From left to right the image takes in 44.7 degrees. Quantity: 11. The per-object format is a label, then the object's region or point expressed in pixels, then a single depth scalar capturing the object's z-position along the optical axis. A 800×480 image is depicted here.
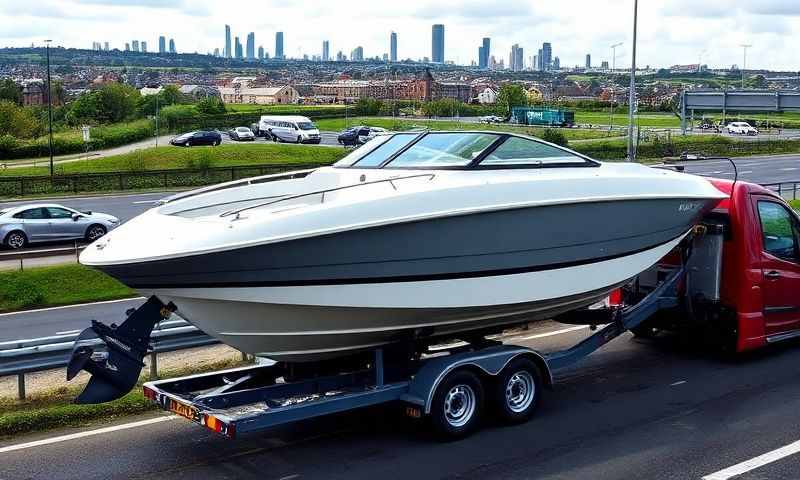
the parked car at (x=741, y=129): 87.44
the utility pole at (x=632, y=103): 28.37
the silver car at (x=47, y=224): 24.45
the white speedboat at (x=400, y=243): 7.98
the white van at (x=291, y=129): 61.00
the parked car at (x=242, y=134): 63.00
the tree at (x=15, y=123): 64.81
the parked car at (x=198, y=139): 57.53
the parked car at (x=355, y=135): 58.12
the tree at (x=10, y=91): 110.75
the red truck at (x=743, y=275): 11.16
